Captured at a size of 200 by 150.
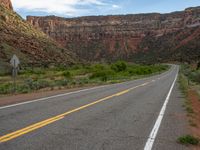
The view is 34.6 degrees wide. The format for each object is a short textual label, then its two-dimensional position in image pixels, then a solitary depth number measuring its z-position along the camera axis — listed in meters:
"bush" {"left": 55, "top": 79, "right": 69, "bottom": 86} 29.80
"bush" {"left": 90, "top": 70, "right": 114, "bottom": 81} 51.59
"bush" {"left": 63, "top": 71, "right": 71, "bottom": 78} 50.91
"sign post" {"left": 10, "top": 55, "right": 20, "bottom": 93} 21.09
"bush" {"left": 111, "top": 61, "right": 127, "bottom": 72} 71.44
